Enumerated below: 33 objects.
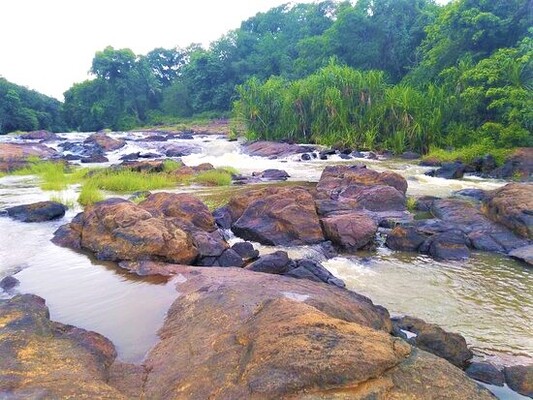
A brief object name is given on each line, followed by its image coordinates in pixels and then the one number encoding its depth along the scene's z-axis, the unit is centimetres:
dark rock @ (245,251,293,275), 656
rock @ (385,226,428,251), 830
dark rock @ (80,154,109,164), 2246
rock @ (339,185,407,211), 1105
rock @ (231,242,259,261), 753
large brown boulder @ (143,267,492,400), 277
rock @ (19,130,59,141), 3525
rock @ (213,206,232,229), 956
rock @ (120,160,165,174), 1667
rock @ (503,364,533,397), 387
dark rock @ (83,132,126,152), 2847
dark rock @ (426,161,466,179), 1602
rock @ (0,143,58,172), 1834
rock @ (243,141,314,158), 2277
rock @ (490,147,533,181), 1641
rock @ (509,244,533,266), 753
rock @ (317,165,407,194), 1257
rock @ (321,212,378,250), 839
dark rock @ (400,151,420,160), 2114
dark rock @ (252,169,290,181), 1631
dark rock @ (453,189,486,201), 1242
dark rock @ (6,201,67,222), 982
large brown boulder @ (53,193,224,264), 680
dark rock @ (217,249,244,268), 706
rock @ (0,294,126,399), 297
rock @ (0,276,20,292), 578
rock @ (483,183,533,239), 878
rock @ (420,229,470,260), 789
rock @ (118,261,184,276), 610
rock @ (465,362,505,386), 402
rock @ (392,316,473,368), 428
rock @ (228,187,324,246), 859
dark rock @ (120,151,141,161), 2306
